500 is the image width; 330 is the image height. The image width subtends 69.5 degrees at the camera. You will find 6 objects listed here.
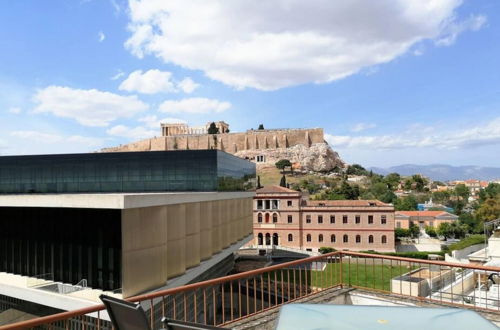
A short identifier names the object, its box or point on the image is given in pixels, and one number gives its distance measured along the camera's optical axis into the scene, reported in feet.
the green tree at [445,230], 196.13
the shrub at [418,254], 135.85
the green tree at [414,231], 193.55
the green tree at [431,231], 205.46
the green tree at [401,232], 191.52
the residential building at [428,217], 223.92
